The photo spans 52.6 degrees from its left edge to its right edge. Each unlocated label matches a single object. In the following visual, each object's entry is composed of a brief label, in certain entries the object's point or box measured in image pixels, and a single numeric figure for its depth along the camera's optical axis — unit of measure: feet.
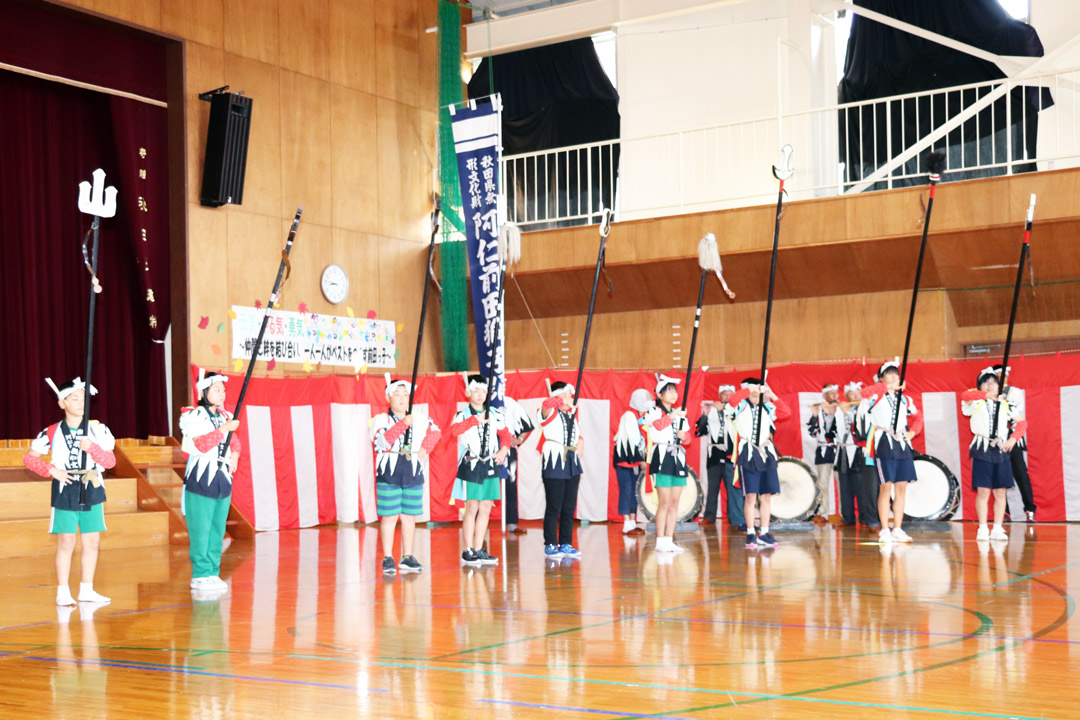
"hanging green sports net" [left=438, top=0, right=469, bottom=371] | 49.08
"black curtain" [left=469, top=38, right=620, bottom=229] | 51.75
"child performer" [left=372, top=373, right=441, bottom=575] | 25.38
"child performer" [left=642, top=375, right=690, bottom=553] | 29.63
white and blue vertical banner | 40.27
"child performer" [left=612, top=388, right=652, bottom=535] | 36.54
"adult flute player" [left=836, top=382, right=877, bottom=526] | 37.19
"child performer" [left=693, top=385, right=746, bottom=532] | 37.37
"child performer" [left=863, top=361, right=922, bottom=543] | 30.37
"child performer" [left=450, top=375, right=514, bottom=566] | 26.84
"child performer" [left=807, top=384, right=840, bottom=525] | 38.40
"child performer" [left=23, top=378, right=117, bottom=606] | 22.33
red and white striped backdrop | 37.04
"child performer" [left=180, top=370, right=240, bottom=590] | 23.75
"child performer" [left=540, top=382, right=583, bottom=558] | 29.63
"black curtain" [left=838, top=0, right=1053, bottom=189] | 42.75
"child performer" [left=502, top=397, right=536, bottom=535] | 29.22
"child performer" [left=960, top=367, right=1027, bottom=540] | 30.96
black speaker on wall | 41.09
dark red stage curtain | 37.50
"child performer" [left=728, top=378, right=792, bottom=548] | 30.94
